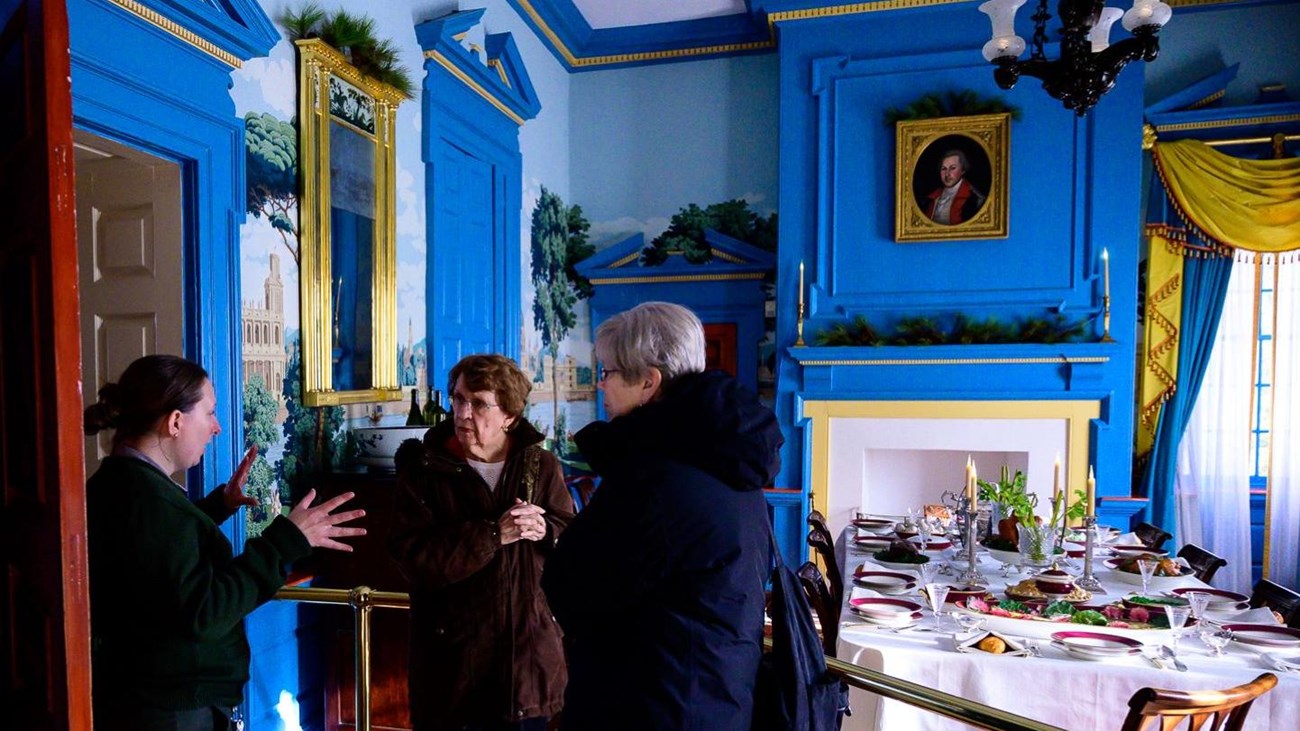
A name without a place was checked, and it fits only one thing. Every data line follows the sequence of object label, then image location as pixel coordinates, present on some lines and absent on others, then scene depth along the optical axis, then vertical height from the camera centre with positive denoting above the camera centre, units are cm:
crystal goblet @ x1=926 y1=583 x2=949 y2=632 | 268 -88
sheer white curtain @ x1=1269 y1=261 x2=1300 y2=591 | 547 -72
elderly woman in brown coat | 209 -58
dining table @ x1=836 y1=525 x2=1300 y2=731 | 230 -100
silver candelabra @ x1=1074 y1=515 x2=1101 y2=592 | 309 -91
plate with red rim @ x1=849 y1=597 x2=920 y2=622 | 274 -94
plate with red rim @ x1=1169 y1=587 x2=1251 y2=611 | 290 -95
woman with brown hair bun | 154 -46
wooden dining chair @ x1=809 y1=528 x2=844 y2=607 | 388 -111
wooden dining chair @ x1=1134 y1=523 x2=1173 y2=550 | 421 -106
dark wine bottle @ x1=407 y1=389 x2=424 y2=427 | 372 -37
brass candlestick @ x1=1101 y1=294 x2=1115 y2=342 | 528 +13
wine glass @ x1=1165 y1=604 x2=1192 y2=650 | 241 -84
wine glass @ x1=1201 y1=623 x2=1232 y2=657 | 247 -94
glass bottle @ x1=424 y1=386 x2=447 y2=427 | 377 -35
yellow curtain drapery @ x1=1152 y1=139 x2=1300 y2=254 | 530 +97
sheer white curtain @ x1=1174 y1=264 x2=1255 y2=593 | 557 -76
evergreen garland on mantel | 541 +4
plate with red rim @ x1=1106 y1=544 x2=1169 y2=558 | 382 -104
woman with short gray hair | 146 -42
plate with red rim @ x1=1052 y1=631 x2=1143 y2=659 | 239 -92
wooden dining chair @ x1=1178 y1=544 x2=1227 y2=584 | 362 -105
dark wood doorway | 106 -7
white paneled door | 278 +27
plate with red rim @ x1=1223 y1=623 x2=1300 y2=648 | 252 -95
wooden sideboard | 310 -109
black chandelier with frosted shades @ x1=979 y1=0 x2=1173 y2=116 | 323 +121
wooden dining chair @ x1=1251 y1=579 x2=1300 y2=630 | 281 -96
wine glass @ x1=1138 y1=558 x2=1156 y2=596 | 302 -87
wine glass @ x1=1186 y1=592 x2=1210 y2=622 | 257 -84
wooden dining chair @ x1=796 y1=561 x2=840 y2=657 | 316 -103
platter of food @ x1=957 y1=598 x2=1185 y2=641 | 265 -95
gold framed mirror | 329 +47
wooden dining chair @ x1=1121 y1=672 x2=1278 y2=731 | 185 -84
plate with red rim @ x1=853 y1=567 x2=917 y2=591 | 317 -97
